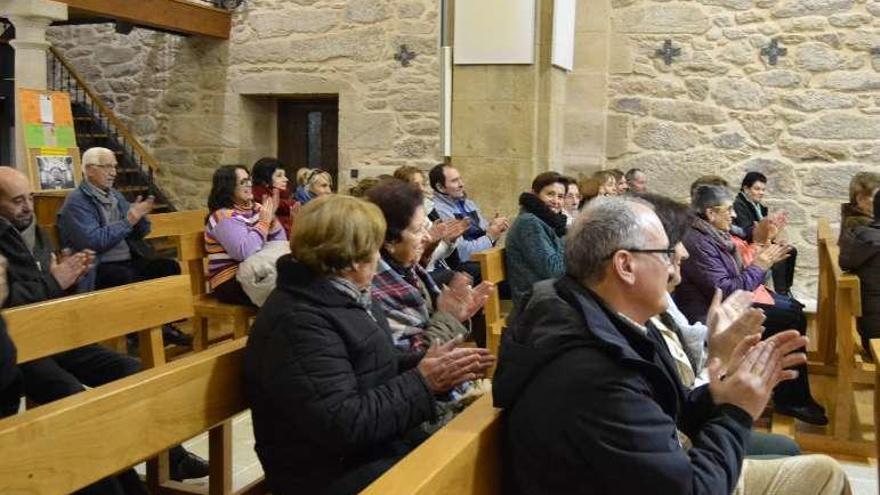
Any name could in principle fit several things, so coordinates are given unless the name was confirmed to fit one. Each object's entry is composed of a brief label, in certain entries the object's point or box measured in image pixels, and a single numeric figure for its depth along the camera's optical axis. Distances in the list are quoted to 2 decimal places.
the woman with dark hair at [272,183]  5.55
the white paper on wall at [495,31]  5.33
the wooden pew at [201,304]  4.01
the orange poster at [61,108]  6.79
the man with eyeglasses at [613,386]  1.42
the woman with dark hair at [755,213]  5.79
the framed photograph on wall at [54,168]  6.57
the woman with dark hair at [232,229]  4.08
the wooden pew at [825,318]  4.30
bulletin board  6.54
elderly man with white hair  4.37
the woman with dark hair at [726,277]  3.63
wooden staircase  8.53
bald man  2.96
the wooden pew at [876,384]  2.32
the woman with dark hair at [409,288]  2.48
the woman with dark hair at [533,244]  3.89
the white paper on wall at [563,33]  5.53
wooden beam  6.96
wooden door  8.45
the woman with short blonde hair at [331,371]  1.77
